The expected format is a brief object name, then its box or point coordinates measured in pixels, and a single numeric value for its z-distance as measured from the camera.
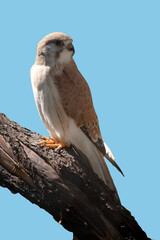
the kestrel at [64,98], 7.95
